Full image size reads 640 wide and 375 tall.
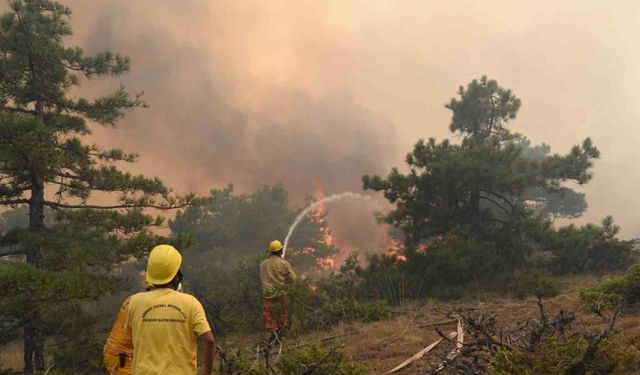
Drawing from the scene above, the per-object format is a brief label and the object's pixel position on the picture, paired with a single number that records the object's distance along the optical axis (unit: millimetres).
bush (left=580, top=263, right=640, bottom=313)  6016
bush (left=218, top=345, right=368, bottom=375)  4328
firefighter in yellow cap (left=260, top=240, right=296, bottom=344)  8781
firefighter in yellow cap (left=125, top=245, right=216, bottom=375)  2865
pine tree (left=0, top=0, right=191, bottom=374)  8961
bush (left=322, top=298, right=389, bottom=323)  9336
